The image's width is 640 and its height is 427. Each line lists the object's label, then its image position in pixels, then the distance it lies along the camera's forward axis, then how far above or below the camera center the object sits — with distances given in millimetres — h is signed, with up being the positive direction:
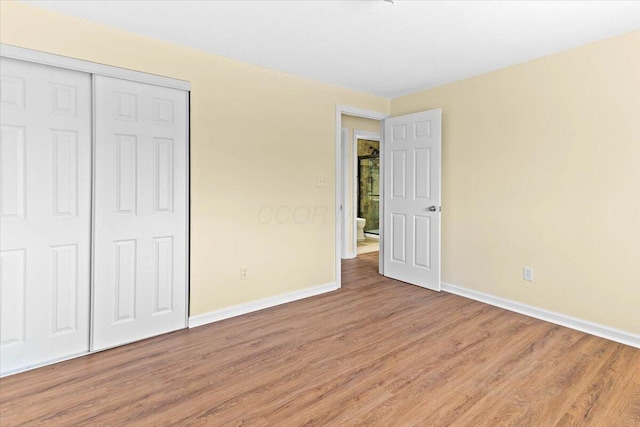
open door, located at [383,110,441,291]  3859 +224
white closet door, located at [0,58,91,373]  2156 +11
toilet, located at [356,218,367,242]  7123 -254
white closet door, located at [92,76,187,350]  2488 +29
